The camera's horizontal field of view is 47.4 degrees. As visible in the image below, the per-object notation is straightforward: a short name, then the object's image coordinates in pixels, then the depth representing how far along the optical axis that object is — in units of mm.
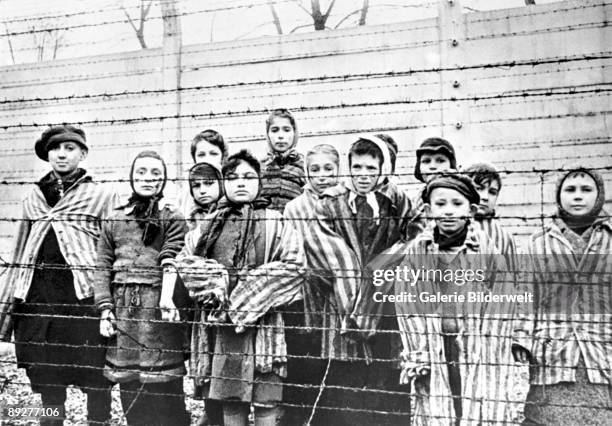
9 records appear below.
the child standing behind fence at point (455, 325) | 3377
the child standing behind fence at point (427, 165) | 3641
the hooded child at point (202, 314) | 3771
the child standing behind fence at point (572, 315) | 3350
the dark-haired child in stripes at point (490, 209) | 3510
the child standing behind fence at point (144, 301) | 3898
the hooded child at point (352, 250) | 3600
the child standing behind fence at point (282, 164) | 3912
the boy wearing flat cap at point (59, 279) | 4148
